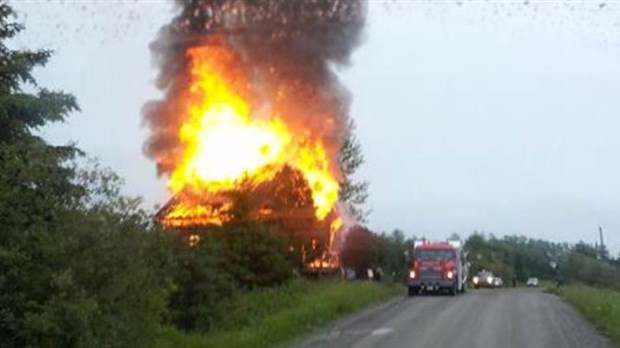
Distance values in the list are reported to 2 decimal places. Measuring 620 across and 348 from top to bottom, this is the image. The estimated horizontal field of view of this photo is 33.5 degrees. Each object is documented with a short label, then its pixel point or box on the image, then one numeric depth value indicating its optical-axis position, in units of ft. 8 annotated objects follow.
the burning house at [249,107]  108.58
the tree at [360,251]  194.53
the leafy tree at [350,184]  195.83
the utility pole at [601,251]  460.47
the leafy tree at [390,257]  234.27
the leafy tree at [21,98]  60.75
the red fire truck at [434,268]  171.94
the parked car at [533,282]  373.30
